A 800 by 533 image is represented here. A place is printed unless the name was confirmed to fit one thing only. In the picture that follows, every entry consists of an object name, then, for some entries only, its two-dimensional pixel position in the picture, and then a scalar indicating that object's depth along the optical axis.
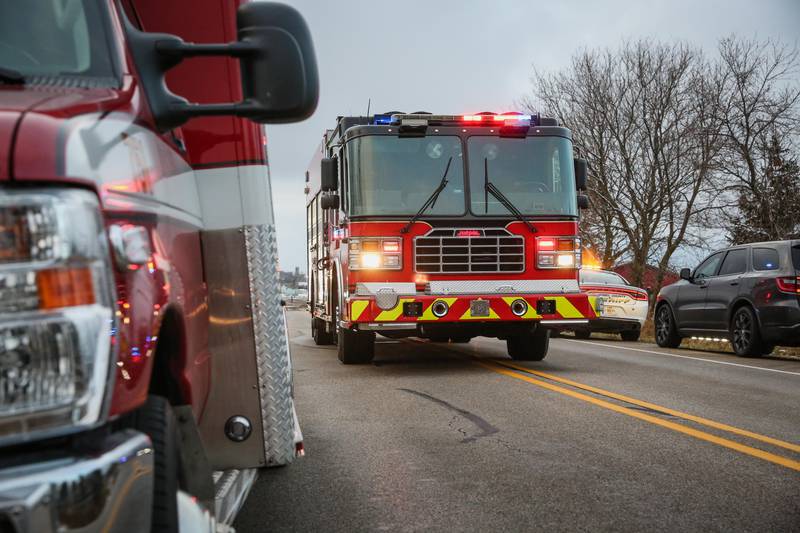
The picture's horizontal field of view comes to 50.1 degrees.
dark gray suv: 12.52
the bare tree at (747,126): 30.86
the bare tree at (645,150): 32.38
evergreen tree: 30.05
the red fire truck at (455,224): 10.45
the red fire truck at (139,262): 1.69
